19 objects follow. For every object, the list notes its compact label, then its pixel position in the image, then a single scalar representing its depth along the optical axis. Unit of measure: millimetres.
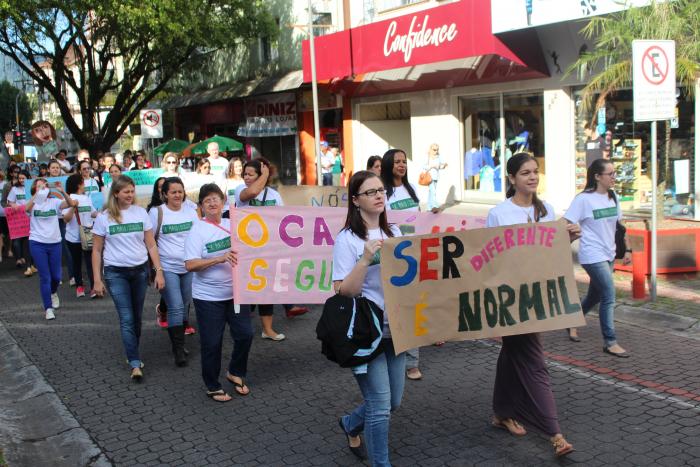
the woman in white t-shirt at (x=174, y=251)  7242
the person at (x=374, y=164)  8750
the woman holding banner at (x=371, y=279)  4219
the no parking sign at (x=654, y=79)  8359
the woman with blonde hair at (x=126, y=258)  6859
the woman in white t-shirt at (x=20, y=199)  13180
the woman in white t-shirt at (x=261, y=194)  7883
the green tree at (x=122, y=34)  20938
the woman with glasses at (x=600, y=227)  6723
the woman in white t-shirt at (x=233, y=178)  9359
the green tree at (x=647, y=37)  10531
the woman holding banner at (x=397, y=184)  7266
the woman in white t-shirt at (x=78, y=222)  10508
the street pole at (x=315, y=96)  16547
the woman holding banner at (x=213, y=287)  6000
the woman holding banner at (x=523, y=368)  4750
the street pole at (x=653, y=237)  8523
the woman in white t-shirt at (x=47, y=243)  9695
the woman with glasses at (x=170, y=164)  11938
